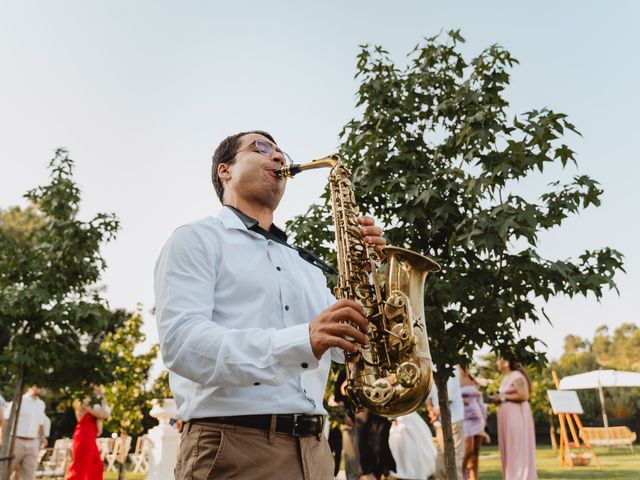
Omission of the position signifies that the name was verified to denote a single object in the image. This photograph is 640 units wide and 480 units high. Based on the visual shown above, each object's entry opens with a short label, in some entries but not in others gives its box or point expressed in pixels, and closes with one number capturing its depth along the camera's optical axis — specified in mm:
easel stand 15727
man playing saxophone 2047
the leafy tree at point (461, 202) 6004
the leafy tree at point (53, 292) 8844
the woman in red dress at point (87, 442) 10203
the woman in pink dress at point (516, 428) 9883
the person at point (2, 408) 7473
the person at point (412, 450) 10898
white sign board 15547
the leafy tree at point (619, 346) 58369
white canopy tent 21750
